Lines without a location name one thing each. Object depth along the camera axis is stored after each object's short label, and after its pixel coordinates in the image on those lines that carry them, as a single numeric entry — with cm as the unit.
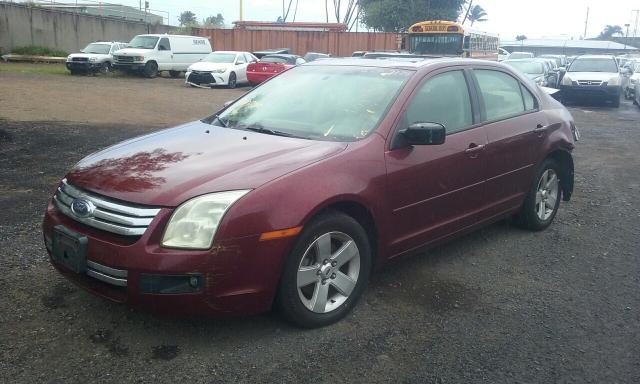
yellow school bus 2334
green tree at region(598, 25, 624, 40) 10600
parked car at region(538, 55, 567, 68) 2919
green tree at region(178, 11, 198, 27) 7182
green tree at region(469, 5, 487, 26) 8138
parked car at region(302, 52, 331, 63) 2451
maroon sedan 312
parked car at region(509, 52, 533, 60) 2587
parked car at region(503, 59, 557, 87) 1899
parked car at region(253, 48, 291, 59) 3041
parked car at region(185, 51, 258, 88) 2288
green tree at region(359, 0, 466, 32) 4197
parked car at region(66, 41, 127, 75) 2530
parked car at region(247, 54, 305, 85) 2312
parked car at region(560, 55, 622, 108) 1861
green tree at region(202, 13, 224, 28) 5852
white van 2552
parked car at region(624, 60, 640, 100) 2124
